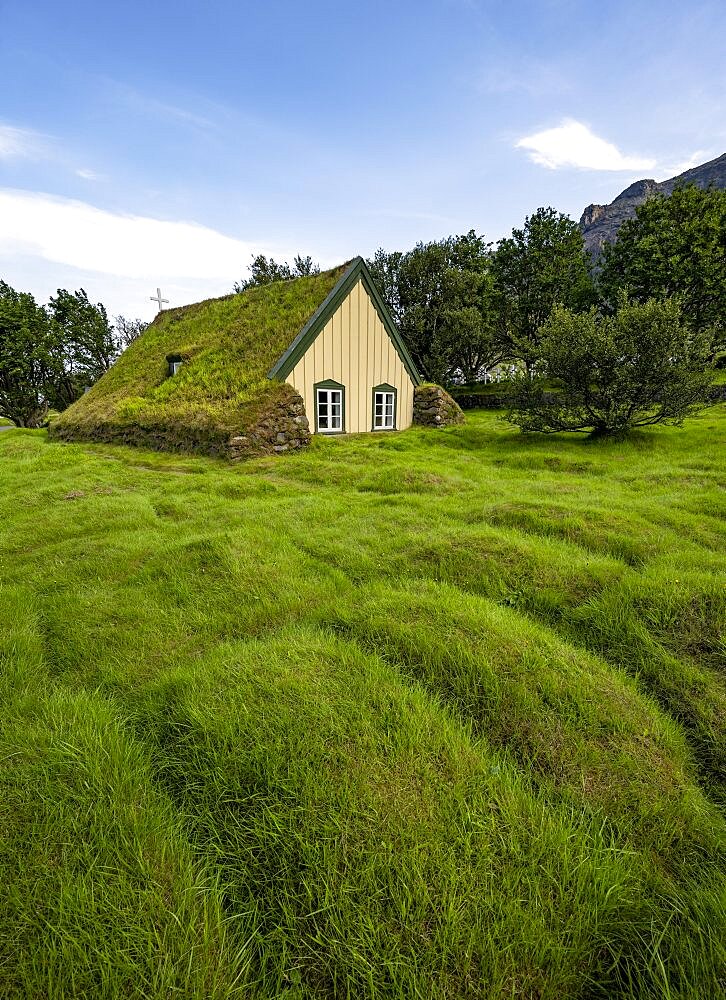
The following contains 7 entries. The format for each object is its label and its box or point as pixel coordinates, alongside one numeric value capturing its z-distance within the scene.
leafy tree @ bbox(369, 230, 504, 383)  28.86
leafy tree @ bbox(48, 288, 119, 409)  35.98
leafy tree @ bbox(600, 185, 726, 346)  26.06
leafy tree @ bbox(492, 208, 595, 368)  32.47
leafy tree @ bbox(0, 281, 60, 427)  31.86
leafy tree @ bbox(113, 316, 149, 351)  53.79
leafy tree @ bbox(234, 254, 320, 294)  45.72
